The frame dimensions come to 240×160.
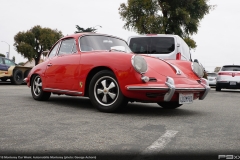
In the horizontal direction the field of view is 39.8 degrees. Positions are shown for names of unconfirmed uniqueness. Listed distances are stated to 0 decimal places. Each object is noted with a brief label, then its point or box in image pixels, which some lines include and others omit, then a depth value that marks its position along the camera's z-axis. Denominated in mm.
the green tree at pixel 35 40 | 65137
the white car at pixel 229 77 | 16250
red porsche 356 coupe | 5176
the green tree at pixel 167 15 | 33344
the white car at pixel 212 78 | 23750
